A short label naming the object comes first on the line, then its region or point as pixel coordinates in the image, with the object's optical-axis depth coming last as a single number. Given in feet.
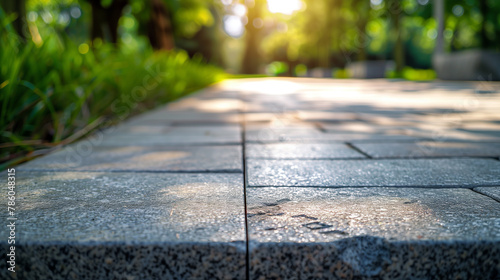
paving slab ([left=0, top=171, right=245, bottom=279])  2.97
